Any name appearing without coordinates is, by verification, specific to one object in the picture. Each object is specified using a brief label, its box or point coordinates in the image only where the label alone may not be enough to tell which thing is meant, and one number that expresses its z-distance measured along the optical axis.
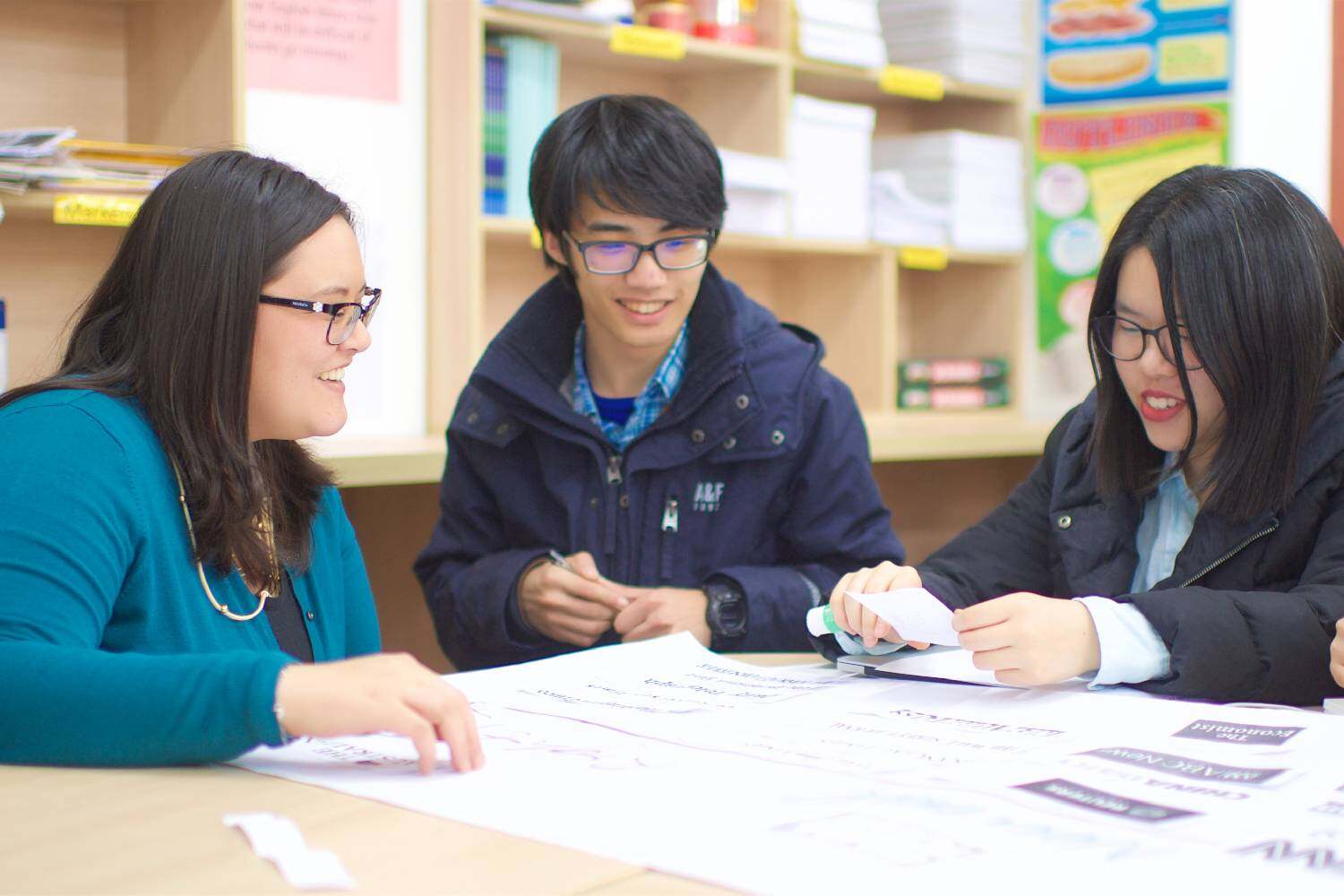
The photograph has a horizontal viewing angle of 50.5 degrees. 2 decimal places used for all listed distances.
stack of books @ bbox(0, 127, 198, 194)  2.00
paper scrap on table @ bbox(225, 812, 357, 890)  0.73
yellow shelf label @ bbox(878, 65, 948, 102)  3.28
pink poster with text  2.47
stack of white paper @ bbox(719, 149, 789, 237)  2.91
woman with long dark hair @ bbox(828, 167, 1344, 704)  1.18
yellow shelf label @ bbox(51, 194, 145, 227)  2.02
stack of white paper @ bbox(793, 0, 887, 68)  3.08
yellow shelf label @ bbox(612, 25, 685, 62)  2.72
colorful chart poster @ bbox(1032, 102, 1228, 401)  3.36
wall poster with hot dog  3.32
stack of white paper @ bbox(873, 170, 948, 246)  3.34
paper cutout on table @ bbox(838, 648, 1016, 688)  1.23
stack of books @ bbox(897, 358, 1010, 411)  3.51
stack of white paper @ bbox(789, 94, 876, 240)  3.15
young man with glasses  1.76
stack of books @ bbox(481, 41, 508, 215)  2.62
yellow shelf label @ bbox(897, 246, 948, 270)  3.36
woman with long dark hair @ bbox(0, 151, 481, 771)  0.93
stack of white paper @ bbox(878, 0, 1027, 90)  3.42
